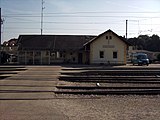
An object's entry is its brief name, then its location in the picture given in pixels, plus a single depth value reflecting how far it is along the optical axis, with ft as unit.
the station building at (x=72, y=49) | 188.03
